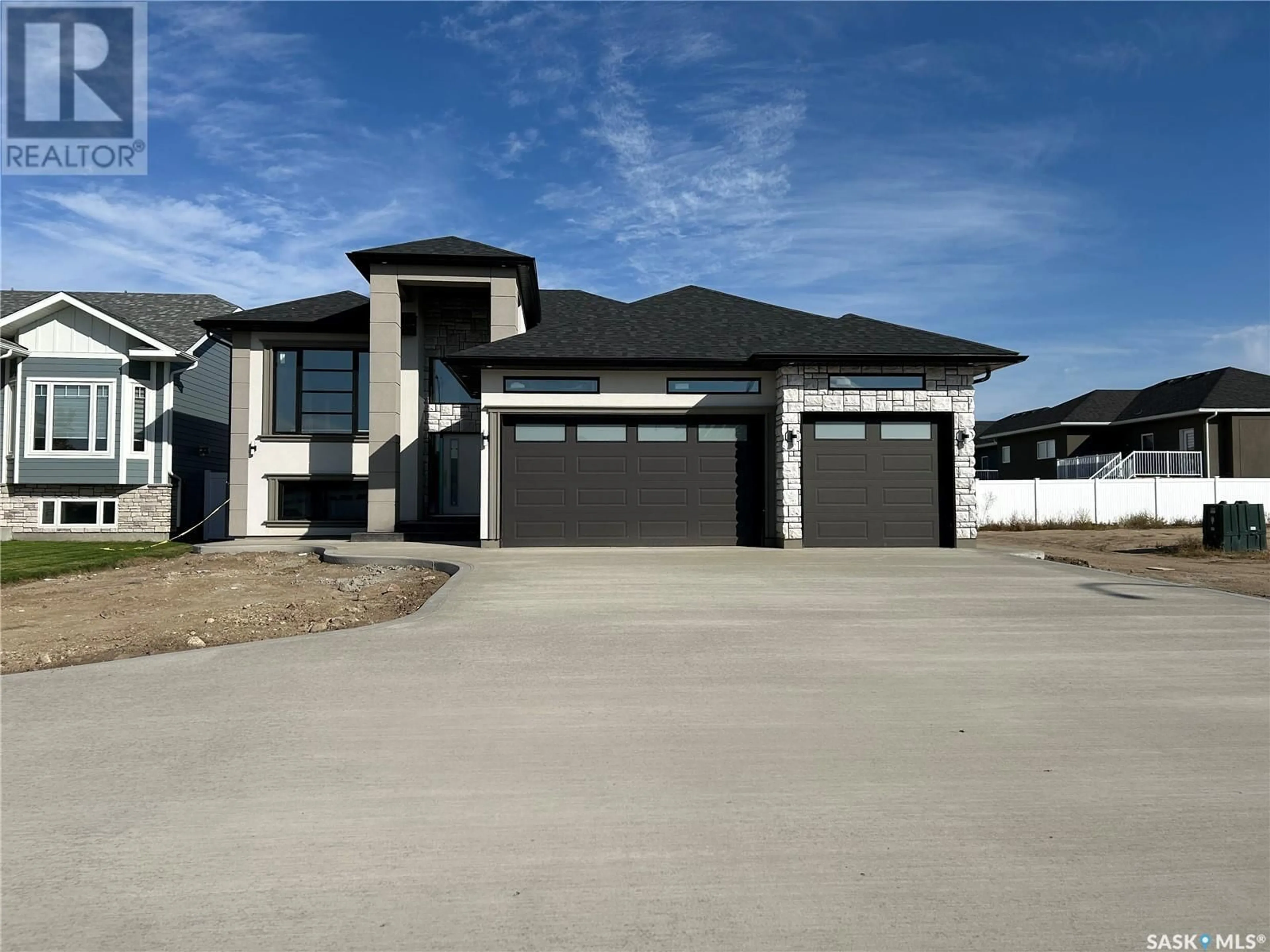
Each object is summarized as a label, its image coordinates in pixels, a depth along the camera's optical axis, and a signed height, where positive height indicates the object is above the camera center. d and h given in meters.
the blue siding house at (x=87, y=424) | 21.77 +2.33
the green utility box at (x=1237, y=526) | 16.62 -0.71
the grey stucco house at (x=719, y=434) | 16.70 +1.47
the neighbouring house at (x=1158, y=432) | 31.72 +2.98
